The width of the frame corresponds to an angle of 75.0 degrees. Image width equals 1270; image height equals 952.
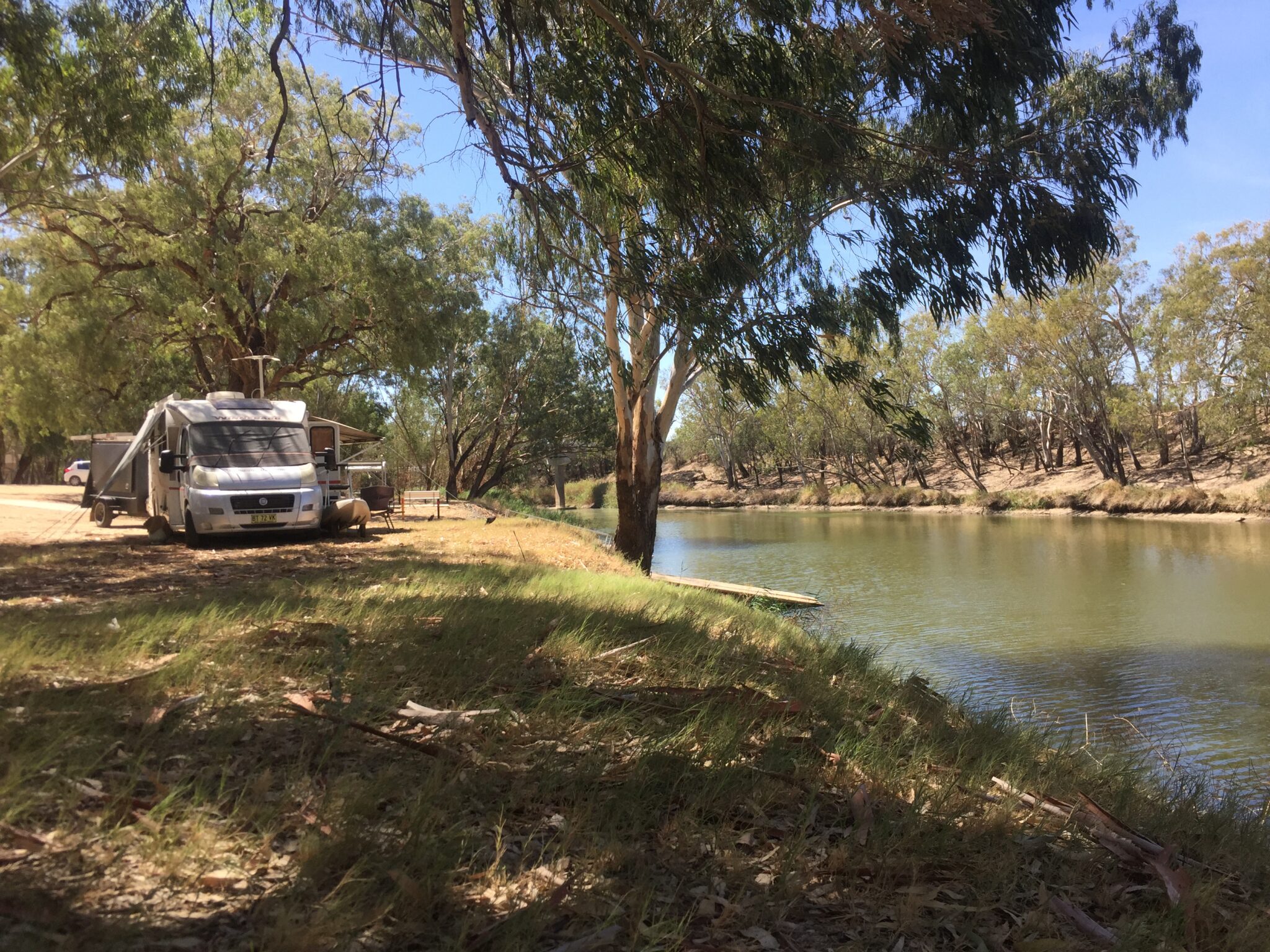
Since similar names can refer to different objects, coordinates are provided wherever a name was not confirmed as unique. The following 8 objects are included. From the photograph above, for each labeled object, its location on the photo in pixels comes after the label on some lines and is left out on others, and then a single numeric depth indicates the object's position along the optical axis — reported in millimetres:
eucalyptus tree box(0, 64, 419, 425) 18344
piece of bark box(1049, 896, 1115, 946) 2928
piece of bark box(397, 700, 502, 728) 3971
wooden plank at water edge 16266
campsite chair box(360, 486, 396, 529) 18750
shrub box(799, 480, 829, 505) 56619
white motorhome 13188
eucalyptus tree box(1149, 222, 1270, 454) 33188
